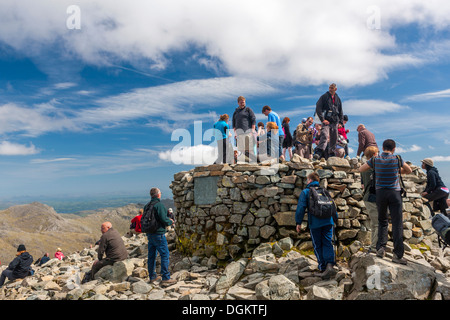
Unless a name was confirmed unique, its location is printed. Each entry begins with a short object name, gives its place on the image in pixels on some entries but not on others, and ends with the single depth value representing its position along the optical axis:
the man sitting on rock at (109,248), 8.78
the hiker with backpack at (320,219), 6.40
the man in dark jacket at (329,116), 9.98
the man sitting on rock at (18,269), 11.77
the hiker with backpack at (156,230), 7.66
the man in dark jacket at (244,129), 10.42
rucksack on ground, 5.66
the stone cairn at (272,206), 8.52
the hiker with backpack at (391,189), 5.95
